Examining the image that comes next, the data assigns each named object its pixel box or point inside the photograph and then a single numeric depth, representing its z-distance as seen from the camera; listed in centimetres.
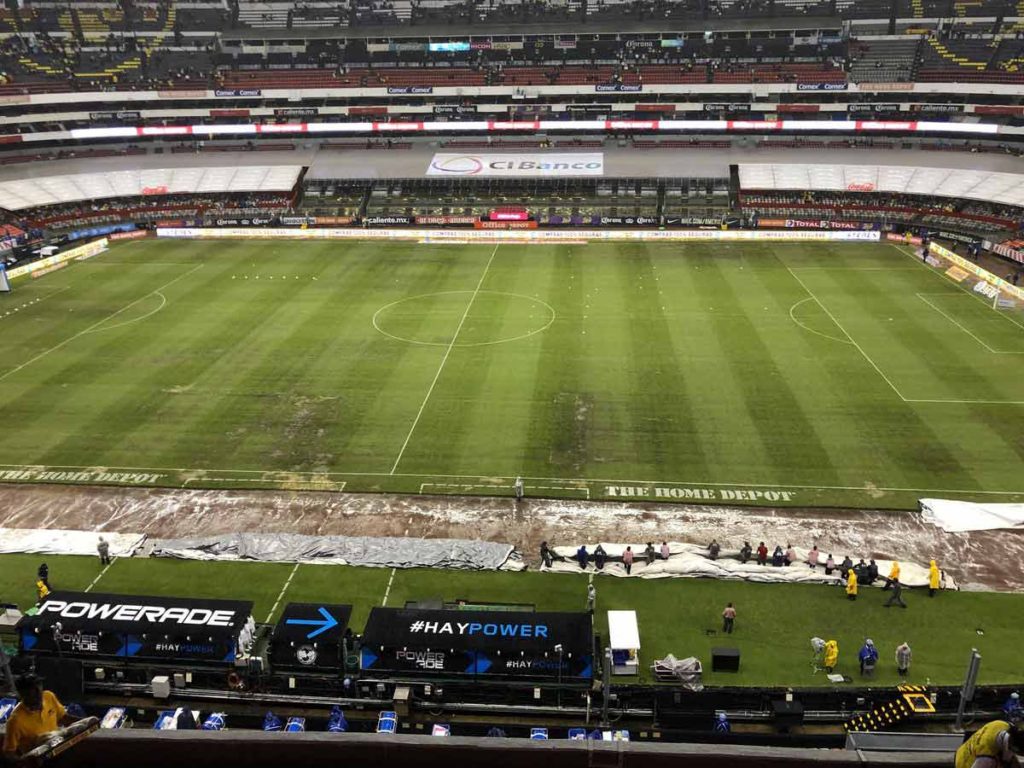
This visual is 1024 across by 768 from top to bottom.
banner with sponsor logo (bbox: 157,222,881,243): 7644
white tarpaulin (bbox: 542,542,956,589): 2766
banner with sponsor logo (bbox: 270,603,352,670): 2244
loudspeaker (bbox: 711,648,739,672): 2320
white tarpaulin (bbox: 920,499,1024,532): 3039
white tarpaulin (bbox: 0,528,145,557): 2973
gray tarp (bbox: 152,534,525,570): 2905
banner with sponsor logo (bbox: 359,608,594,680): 2186
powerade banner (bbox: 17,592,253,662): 2269
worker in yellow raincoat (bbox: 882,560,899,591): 2653
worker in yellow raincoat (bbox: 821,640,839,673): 2314
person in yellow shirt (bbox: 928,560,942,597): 2670
